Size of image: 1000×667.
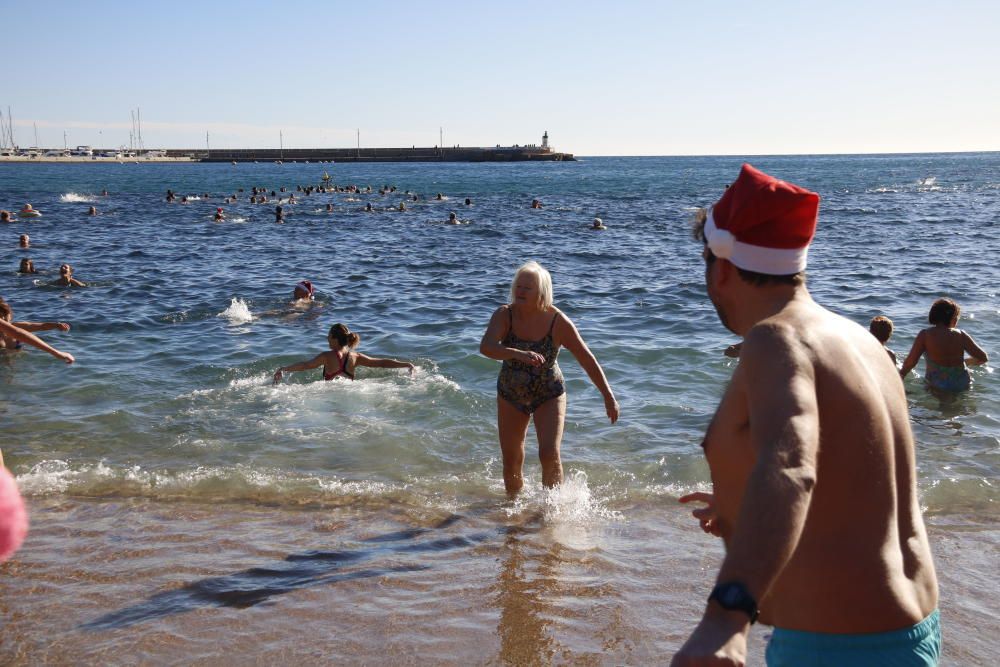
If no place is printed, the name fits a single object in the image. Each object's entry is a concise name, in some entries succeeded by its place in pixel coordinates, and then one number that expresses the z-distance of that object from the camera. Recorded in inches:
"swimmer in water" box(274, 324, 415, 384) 396.5
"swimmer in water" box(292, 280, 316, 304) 612.1
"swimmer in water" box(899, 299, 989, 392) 370.9
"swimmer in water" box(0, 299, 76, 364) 282.0
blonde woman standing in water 237.5
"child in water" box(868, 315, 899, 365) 354.3
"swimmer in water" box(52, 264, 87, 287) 690.8
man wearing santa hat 71.0
